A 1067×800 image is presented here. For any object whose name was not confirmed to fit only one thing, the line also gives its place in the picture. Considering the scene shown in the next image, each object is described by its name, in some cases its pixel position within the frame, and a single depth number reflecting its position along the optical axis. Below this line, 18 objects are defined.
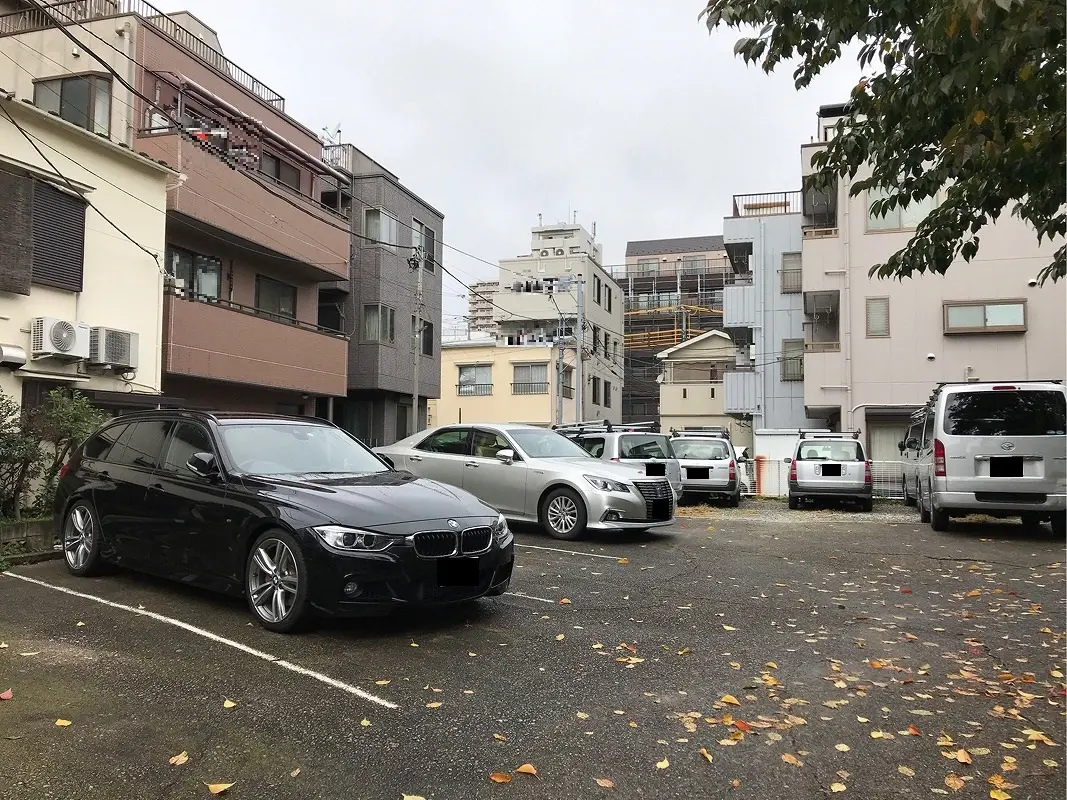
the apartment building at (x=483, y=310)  49.15
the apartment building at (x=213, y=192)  14.96
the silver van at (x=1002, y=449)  10.43
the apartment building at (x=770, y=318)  28.86
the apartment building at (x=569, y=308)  43.34
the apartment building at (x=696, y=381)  39.34
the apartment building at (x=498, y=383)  38.53
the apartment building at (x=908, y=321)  21.22
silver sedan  9.90
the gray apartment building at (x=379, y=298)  22.86
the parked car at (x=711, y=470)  16.95
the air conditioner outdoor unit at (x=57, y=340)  10.28
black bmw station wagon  5.13
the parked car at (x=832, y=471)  16.08
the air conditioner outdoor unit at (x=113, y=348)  11.18
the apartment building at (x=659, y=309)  57.59
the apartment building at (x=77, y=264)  10.18
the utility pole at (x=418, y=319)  23.27
